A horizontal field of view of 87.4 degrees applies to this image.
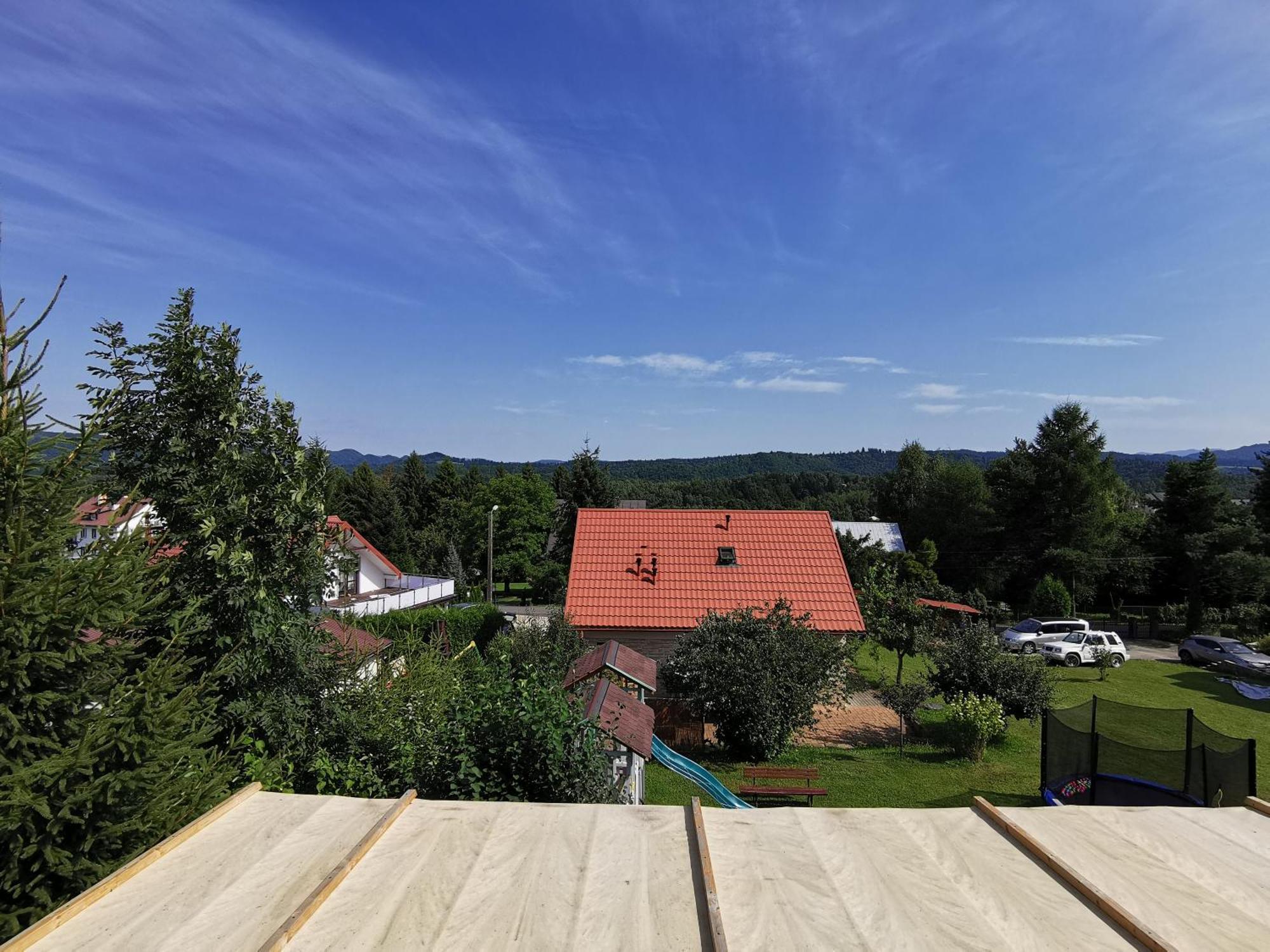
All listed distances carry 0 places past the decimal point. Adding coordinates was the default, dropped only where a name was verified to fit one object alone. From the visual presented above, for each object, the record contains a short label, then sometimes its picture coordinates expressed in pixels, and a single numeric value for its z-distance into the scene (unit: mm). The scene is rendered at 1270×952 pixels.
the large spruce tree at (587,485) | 42156
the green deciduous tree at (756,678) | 15141
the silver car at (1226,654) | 25125
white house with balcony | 27000
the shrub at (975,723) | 14922
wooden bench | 11641
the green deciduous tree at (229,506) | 7137
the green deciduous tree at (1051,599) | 35156
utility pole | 34612
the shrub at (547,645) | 16219
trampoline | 9211
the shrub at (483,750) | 6496
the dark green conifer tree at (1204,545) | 33594
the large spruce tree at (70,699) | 4672
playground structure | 8906
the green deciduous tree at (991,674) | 15727
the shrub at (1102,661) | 23844
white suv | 26500
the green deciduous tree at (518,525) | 47031
